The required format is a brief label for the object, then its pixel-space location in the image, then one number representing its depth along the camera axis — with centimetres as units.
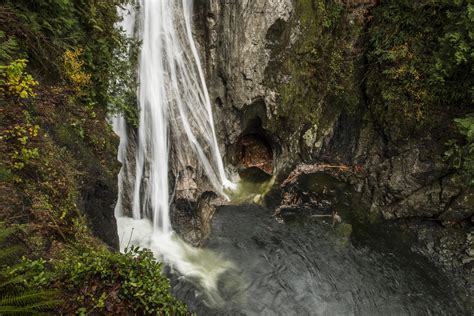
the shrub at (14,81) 480
